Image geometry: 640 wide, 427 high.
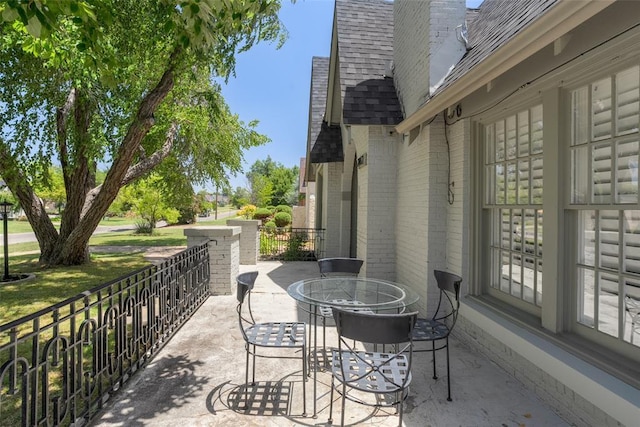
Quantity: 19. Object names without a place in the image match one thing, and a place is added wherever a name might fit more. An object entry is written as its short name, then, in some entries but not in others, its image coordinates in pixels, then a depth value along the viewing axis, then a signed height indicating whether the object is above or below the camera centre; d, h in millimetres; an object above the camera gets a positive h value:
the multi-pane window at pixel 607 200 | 2514 +85
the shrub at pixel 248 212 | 25520 -49
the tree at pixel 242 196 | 52031 +2447
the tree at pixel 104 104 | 5363 +2513
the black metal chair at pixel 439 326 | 3373 -1161
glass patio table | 3414 -903
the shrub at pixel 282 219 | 23484 -502
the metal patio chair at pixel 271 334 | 3243 -1190
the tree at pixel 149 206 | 21422 +330
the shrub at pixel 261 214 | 24938 -185
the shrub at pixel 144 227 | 23219 -1014
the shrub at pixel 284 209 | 26803 +172
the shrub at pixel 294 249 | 11789 -1255
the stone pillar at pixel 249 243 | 10477 -921
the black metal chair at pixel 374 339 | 2516 -899
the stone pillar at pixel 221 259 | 6777 -915
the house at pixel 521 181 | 2533 +328
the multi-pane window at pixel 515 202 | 3523 +102
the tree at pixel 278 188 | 33719 +2751
